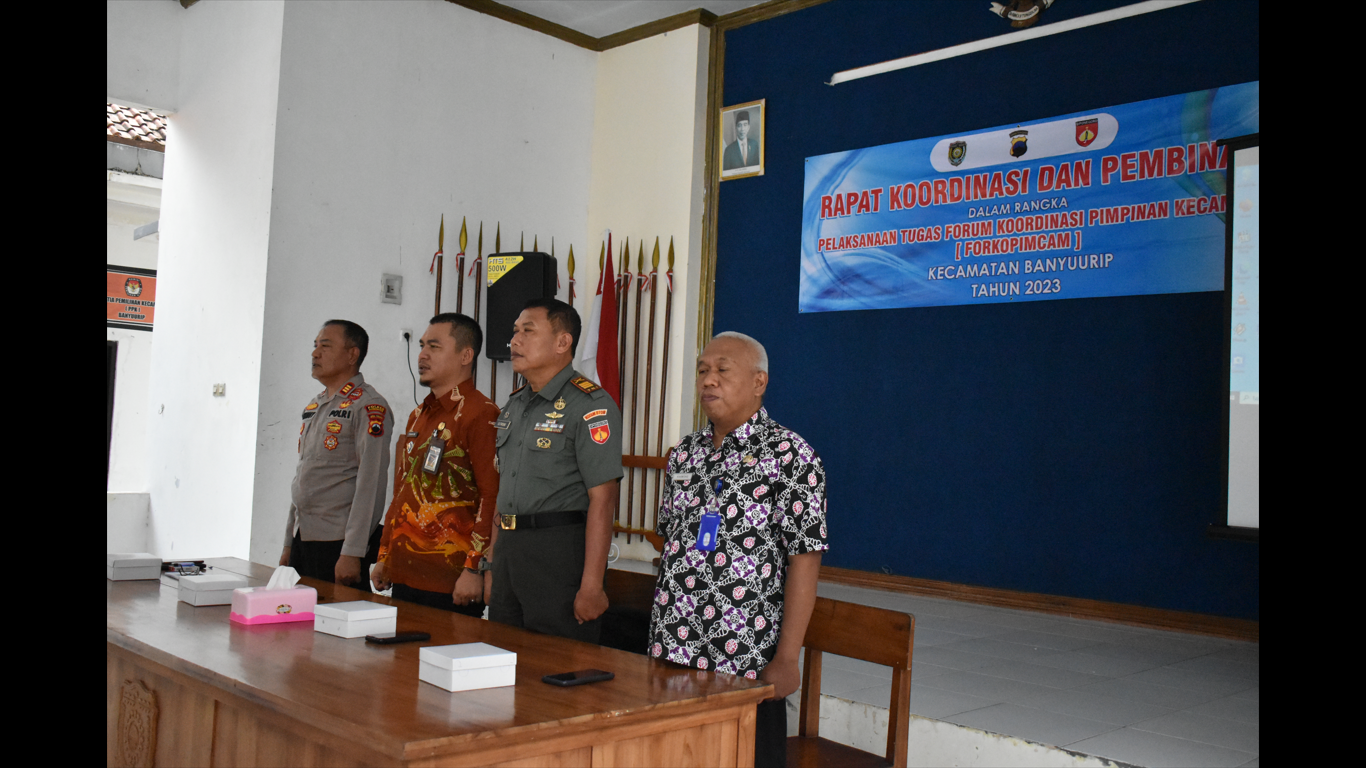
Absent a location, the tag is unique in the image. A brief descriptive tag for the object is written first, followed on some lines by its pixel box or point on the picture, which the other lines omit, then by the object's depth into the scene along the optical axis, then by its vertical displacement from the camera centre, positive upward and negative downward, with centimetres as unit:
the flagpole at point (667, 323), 645 +66
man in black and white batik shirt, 224 -26
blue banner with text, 458 +116
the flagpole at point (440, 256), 627 +99
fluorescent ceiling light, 482 +207
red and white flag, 664 +52
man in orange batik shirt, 310 -24
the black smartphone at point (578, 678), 167 -42
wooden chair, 219 -48
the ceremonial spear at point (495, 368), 649 +34
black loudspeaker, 607 +80
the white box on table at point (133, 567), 281 -45
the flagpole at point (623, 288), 669 +90
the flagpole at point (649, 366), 654 +39
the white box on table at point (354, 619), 206 -42
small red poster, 1018 +109
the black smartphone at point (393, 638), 199 -44
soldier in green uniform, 271 -19
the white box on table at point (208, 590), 242 -43
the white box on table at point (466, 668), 161 -40
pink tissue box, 217 -42
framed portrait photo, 630 +181
